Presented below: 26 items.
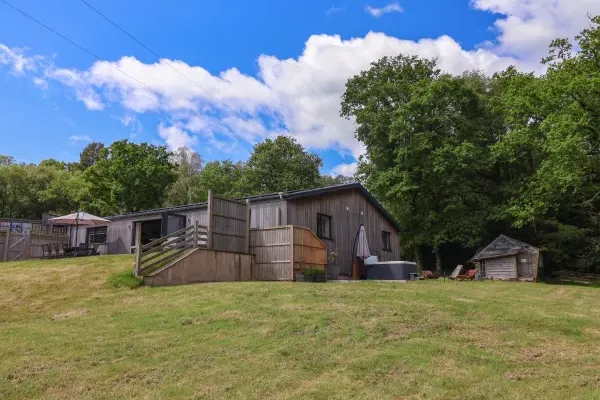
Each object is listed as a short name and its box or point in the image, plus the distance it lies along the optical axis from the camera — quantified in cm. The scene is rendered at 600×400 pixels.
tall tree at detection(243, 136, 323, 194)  4719
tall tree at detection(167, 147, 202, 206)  5244
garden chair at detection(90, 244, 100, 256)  2470
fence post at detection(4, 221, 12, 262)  2415
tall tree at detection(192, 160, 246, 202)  4853
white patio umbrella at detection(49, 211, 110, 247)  2427
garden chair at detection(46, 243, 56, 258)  2344
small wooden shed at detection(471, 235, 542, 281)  2627
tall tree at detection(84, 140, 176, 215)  4334
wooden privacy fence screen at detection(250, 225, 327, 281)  1784
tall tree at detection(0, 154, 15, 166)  6050
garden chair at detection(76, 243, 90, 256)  2375
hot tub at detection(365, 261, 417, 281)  2116
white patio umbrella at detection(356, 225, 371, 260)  2345
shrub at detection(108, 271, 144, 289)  1449
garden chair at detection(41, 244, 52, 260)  2365
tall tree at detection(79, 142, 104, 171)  6600
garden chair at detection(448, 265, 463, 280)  2688
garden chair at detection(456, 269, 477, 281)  2686
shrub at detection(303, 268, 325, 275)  1823
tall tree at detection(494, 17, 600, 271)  2511
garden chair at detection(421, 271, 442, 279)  2570
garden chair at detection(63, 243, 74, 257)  2339
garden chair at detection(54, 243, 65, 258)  2343
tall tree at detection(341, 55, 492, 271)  3228
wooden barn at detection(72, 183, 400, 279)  2067
